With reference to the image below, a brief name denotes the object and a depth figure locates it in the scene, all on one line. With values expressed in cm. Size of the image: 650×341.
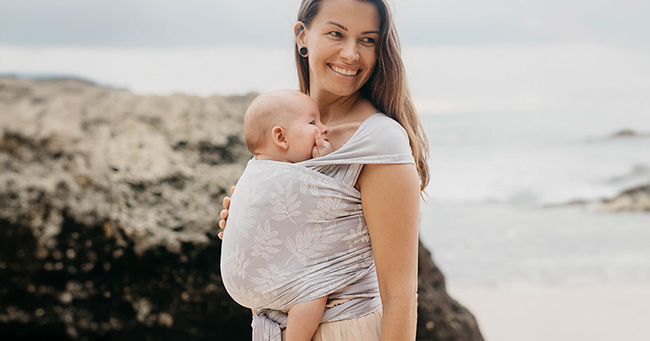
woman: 154
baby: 164
